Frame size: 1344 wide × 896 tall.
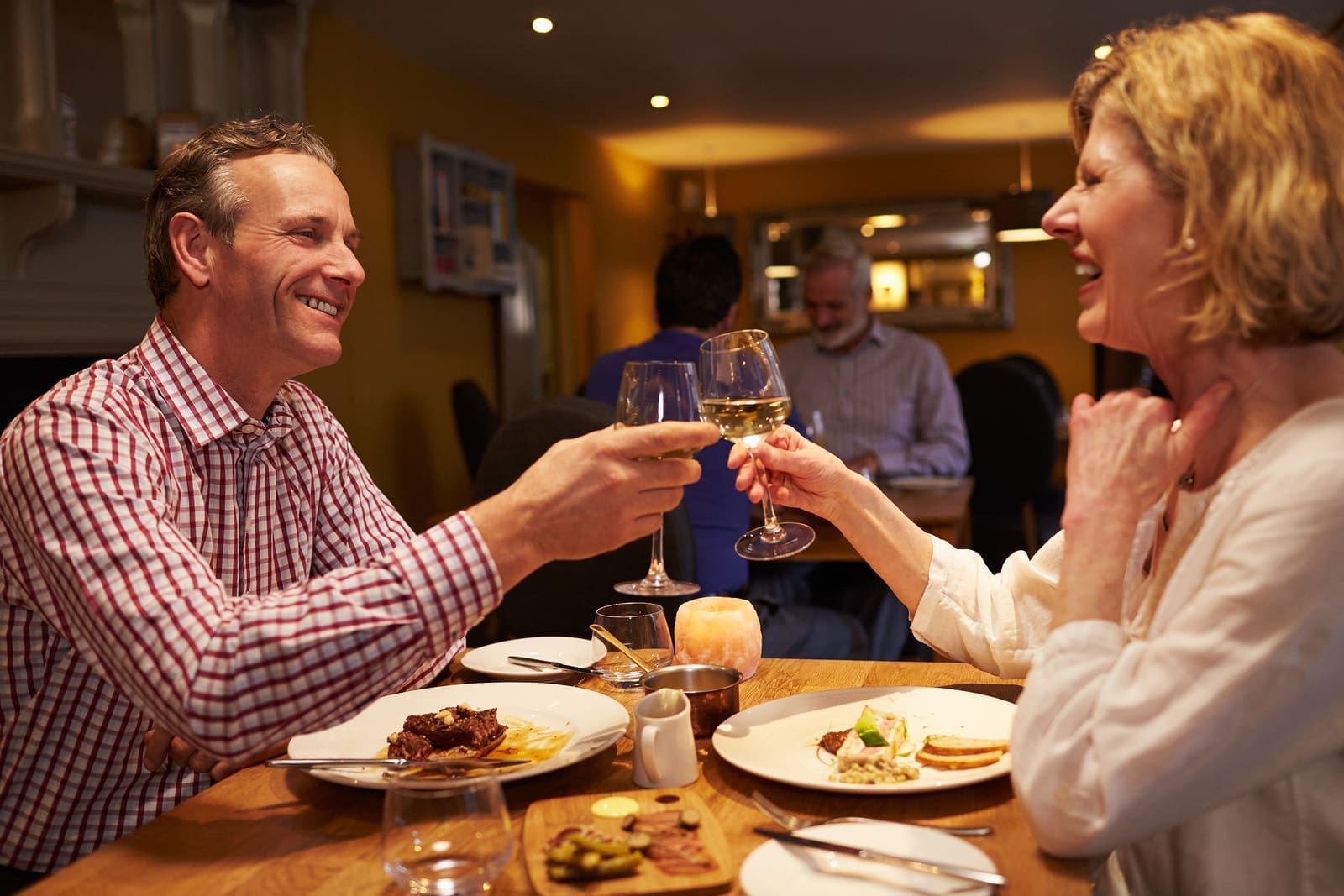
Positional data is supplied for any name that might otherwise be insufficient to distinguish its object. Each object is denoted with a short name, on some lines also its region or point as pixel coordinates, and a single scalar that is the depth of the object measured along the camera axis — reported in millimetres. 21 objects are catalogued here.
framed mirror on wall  8914
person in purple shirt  2748
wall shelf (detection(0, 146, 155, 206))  3010
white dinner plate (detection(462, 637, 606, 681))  1500
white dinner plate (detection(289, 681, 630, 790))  1112
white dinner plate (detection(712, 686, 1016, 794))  1056
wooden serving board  875
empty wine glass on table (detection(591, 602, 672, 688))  1391
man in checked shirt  1045
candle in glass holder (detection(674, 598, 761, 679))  1405
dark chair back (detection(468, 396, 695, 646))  2174
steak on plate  1171
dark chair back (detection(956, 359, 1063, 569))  4645
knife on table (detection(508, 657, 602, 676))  1511
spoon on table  1390
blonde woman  883
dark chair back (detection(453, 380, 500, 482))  5125
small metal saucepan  1251
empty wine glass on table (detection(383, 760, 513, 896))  830
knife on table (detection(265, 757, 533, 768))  1108
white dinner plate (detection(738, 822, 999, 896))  852
